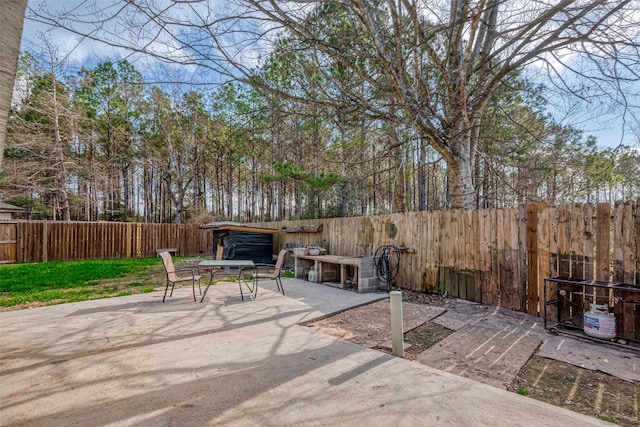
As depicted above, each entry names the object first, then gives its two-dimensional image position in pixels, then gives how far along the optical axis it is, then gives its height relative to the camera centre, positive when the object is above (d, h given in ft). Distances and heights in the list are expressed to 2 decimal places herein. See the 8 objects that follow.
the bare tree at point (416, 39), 11.41 +8.21
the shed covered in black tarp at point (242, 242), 32.35 -2.98
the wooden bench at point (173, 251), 44.57 -5.40
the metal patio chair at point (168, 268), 15.78 -2.86
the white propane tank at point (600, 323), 10.53 -3.90
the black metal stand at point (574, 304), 10.36 -3.50
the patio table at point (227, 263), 16.40 -2.74
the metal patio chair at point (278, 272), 17.70 -3.44
